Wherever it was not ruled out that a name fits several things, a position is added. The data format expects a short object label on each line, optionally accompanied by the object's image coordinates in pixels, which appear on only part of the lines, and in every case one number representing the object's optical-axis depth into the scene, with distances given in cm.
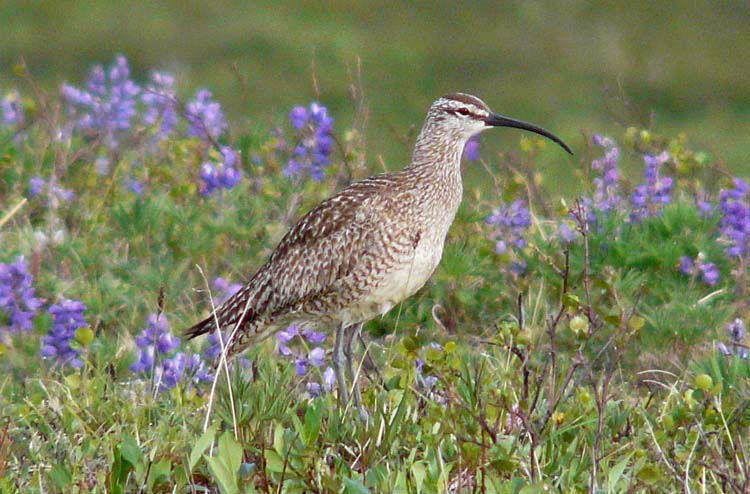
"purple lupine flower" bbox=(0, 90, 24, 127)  2000
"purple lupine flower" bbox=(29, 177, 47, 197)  1769
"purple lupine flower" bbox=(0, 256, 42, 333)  1360
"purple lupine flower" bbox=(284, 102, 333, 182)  1752
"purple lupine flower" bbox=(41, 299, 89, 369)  1302
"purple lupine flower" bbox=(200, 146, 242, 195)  1729
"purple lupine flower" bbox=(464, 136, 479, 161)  1919
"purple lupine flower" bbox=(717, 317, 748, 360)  1195
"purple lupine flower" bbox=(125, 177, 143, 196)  1836
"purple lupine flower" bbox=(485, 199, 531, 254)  1637
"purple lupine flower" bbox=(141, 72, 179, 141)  2109
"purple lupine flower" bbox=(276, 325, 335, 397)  1213
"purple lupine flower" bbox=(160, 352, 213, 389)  1198
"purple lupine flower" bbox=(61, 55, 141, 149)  2070
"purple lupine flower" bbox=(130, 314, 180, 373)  1236
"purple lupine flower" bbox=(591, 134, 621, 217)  1731
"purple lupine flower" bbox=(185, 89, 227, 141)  1989
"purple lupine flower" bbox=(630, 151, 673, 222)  1656
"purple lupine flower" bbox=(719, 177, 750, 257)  1548
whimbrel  1376
